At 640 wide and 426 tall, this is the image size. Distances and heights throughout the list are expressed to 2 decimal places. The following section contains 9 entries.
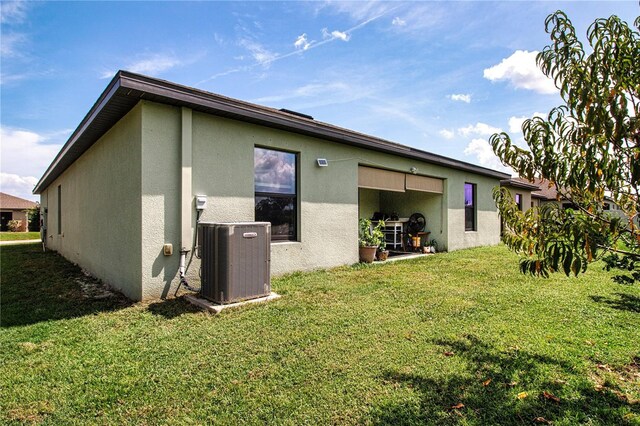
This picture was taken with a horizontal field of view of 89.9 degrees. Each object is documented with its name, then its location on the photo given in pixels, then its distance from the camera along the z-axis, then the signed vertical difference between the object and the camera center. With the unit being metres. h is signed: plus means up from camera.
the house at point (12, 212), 33.41 +0.58
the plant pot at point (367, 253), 8.45 -1.00
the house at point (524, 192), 15.72 +1.26
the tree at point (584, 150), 1.88 +0.45
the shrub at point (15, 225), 31.38 -0.82
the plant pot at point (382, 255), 9.11 -1.14
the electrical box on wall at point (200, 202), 5.36 +0.24
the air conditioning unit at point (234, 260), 4.65 -0.66
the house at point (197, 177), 5.04 +0.81
